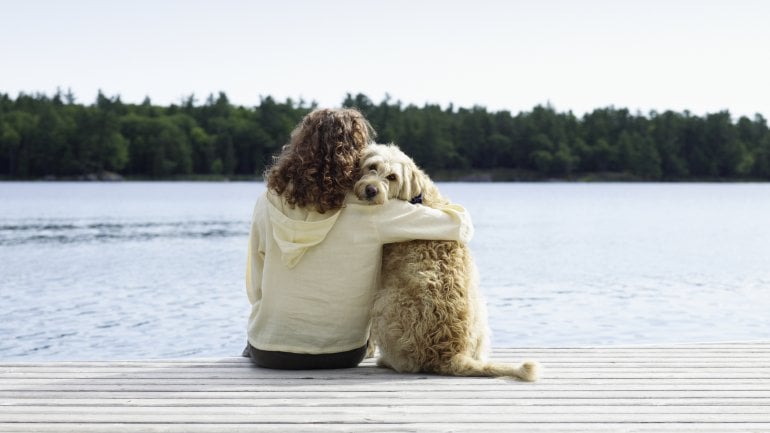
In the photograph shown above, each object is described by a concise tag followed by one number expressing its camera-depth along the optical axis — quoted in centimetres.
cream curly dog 413
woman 416
